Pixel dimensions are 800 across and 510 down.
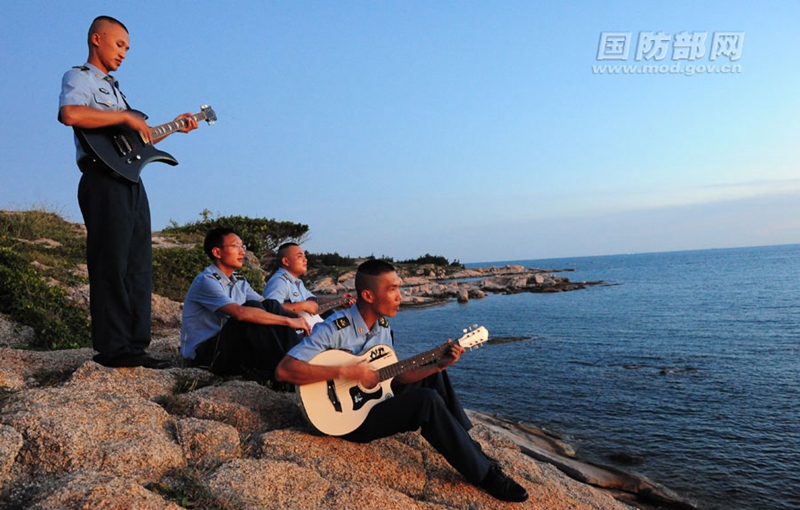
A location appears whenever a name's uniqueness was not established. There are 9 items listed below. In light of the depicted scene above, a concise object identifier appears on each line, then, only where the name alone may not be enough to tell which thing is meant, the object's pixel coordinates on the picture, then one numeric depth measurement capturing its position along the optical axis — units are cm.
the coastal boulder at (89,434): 326
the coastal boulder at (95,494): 265
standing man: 426
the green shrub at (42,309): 796
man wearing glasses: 531
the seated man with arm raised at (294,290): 634
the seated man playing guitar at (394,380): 383
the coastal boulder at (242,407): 440
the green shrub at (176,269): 1342
